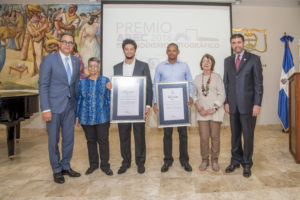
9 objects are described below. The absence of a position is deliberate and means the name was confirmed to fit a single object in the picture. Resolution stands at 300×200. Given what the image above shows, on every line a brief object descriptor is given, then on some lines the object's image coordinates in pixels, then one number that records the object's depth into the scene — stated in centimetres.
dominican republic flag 478
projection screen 510
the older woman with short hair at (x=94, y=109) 251
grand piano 314
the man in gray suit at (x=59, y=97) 234
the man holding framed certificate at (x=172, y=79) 268
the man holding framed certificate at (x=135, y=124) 264
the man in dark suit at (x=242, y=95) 247
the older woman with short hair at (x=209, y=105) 263
